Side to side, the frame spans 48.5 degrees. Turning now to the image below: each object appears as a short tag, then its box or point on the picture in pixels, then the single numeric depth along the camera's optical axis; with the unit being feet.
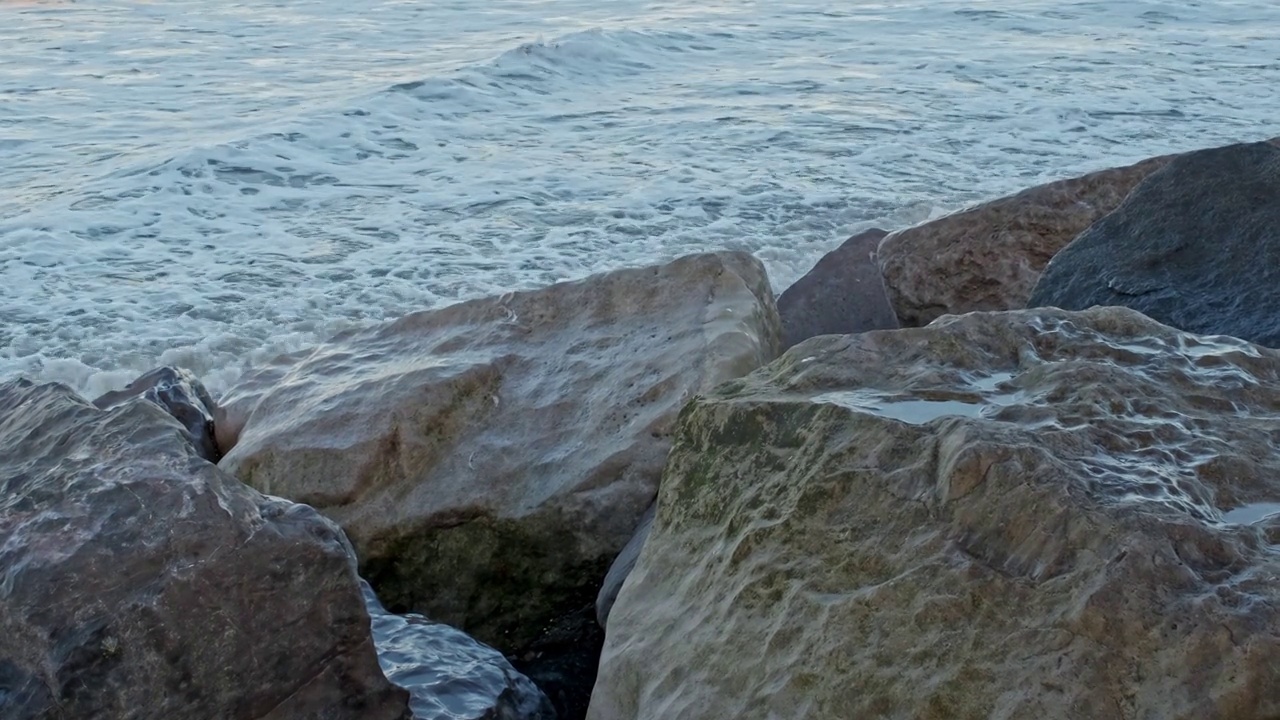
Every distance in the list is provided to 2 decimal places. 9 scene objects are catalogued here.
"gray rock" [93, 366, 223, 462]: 13.98
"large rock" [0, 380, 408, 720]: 7.60
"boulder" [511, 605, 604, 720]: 10.44
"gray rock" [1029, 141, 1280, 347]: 11.43
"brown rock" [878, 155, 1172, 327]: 15.94
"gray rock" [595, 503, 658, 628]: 10.23
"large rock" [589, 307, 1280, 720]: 6.35
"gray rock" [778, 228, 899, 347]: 16.98
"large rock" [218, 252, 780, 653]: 11.46
